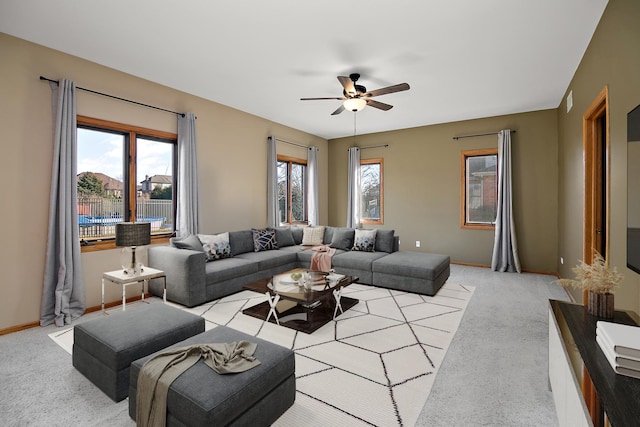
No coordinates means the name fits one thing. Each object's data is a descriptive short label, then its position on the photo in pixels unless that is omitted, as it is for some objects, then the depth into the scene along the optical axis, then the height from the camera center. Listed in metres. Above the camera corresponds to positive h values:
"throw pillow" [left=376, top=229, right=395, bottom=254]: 5.22 -0.44
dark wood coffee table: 3.07 -1.07
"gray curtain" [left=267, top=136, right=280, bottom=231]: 6.07 +0.65
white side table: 3.29 -0.68
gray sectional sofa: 3.77 -0.68
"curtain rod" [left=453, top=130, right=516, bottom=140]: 5.87 +1.57
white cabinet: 1.20 -0.78
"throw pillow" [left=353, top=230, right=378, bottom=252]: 5.22 -0.44
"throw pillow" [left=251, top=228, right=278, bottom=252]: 5.22 -0.42
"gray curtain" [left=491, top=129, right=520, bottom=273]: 5.57 -0.15
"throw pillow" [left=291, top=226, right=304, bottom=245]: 6.01 -0.37
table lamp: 3.33 -0.22
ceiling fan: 3.52 +1.47
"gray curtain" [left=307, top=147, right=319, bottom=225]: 7.28 +0.74
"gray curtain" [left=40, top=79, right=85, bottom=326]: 3.25 -0.14
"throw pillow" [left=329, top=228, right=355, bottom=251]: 5.48 -0.44
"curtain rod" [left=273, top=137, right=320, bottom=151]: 6.42 +1.59
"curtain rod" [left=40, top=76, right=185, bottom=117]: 3.29 +1.47
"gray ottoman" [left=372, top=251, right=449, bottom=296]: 4.18 -0.82
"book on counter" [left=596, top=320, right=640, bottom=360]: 1.20 -0.52
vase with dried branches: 1.72 -0.40
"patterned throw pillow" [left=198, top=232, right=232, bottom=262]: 4.38 -0.45
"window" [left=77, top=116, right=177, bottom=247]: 3.72 +0.50
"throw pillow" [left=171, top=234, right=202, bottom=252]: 4.12 -0.38
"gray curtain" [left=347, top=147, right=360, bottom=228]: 7.38 +0.60
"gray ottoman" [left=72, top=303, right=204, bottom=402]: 1.98 -0.86
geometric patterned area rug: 1.90 -1.17
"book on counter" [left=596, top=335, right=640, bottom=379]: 1.18 -0.60
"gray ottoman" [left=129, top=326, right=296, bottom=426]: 1.45 -0.90
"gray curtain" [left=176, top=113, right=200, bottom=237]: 4.55 +0.56
